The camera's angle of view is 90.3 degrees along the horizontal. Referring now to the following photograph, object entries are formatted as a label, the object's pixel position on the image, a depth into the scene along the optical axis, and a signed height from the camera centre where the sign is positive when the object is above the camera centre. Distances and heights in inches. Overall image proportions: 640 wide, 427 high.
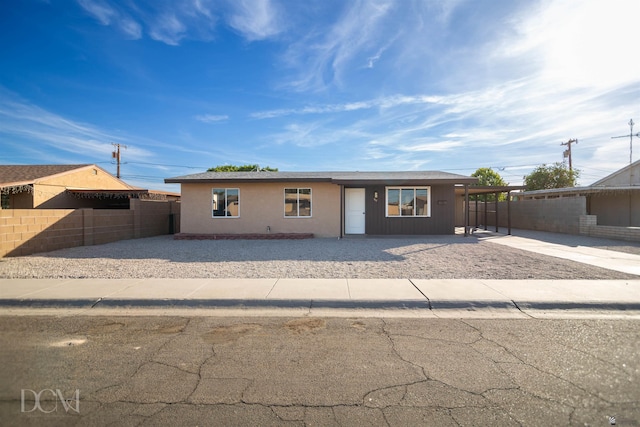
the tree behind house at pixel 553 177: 1318.9 +140.7
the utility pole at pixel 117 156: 1512.1 +272.4
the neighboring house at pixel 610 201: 730.8 +23.8
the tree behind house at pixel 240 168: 1831.1 +266.2
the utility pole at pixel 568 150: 1501.0 +289.6
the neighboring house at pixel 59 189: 710.5 +55.3
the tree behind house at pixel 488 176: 1774.5 +198.9
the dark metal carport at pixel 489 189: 687.7 +49.0
